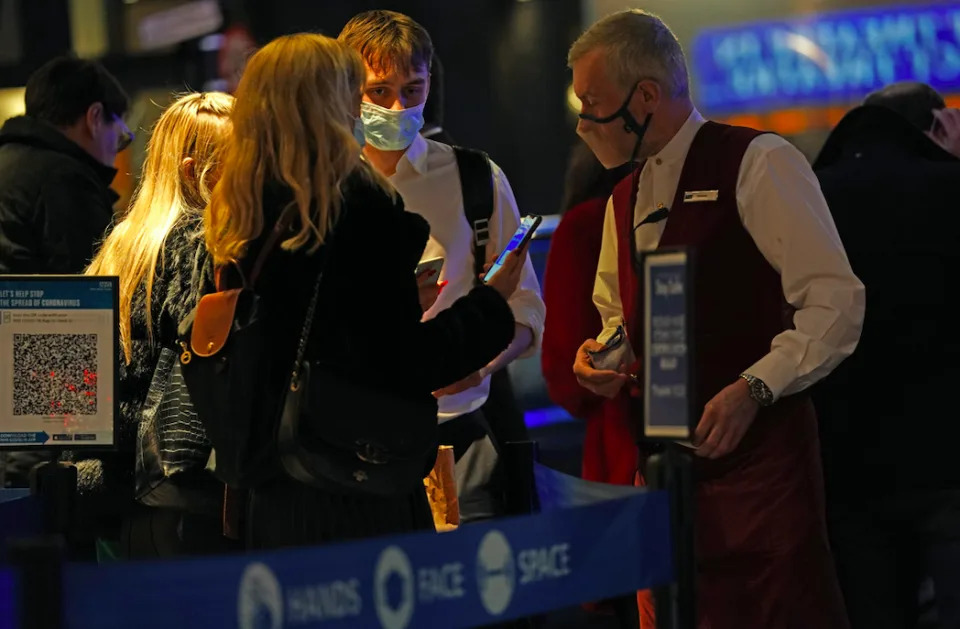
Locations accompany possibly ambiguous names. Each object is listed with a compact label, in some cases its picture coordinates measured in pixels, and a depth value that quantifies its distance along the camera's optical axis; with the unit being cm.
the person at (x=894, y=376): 770
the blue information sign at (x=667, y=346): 487
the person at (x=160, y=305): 587
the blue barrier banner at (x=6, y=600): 434
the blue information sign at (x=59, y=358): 595
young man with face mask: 718
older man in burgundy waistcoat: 603
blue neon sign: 1345
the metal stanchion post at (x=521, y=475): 657
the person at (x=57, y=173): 914
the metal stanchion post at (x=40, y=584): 403
